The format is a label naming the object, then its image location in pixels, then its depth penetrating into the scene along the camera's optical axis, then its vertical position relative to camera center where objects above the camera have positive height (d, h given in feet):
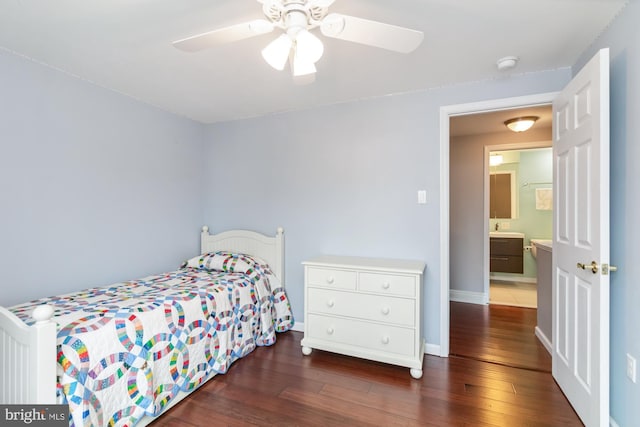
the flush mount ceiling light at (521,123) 10.78 +3.29
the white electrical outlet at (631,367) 4.72 -2.49
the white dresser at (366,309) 7.39 -2.51
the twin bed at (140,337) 4.39 -2.39
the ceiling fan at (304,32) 4.09 +2.63
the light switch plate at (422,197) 8.52 +0.47
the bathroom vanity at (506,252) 16.89 -2.24
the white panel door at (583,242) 4.88 -0.55
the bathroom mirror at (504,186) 17.53 +1.59
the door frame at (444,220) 8.30 -0.19
